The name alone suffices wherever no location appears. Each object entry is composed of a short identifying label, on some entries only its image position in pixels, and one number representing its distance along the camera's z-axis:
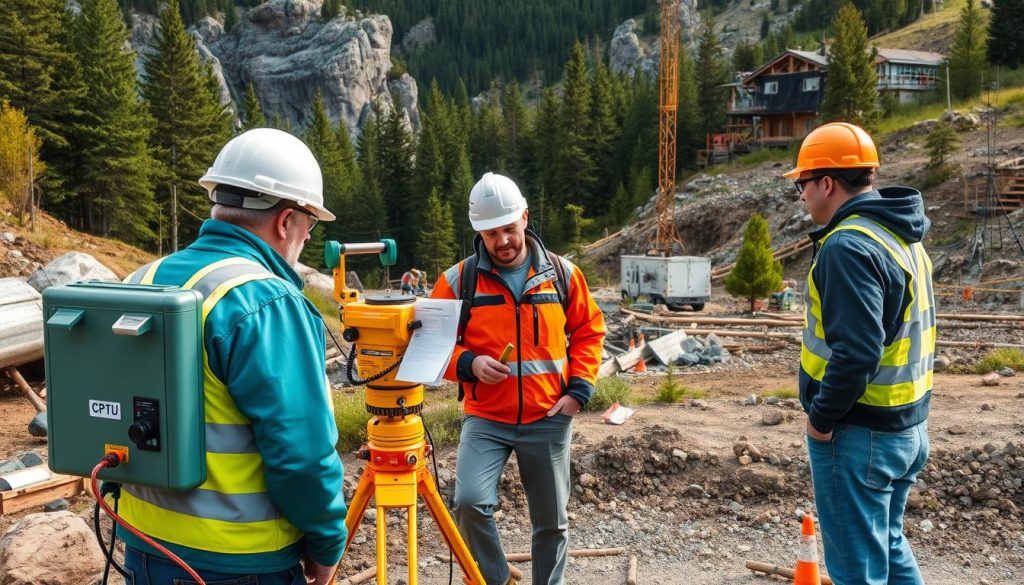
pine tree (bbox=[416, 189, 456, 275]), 52.12
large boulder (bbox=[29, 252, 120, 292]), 12.17
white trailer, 25.03
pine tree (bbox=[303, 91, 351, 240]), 60.56
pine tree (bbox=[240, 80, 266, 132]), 58.81
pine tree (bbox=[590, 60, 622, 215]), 61.75
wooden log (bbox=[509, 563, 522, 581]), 4.63
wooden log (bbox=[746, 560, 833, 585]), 4.66
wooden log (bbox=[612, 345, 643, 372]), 14.11
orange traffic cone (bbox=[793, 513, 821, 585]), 3.87
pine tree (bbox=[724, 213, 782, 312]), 22.33
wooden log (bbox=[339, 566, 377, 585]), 4.59
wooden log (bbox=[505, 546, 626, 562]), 4.98
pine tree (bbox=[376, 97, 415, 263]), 66.25
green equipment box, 2.00
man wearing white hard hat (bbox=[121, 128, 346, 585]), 2.09
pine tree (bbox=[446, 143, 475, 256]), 58.88
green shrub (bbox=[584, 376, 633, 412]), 8.34
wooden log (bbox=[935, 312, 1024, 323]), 16.79
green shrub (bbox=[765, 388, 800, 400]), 9.61
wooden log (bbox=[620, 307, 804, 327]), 18.91
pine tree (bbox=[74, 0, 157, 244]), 38.09
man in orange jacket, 3.82
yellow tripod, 3.00
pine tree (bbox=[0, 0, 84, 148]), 37.62
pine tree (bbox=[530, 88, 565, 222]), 61.59
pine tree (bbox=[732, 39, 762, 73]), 71.06
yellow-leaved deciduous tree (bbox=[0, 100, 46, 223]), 25.17
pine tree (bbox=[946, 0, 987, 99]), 46.75
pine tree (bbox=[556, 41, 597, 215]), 60.34
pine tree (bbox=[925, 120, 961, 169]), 31.53
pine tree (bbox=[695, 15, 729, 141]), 58.47
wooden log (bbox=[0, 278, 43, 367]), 9.15
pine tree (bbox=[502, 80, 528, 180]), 68.31
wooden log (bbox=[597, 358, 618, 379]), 13.70
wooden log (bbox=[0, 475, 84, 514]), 5.83
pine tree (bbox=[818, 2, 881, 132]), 42.00
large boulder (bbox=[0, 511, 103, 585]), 4.28
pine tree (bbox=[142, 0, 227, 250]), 43.53
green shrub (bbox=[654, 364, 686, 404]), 9.02
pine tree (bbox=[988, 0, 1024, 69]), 53.28
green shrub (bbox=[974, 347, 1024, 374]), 11.39
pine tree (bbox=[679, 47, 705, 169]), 57.56
